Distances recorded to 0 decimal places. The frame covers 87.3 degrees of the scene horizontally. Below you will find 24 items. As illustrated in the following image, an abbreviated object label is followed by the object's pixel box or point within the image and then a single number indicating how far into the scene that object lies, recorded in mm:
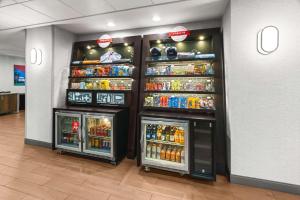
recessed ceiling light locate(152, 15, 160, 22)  2902
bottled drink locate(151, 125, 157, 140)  2745
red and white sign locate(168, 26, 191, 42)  2924
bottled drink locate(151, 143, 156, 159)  2736
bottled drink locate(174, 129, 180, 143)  2621
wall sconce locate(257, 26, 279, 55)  2104
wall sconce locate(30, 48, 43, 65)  3498
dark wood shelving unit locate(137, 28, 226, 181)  2404
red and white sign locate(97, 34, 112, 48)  3441
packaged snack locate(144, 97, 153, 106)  3110
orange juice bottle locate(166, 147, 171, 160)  2629
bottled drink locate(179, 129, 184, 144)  2598
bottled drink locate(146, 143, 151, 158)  2741
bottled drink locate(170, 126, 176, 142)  2654
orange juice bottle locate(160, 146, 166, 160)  2665
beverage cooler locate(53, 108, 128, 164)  2855
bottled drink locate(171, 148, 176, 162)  2588
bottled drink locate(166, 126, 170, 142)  2680
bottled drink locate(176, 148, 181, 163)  2574
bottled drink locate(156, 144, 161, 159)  2720
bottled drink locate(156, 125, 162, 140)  2736
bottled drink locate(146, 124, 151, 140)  2746
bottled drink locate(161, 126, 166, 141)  2694
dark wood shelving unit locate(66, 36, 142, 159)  3172
